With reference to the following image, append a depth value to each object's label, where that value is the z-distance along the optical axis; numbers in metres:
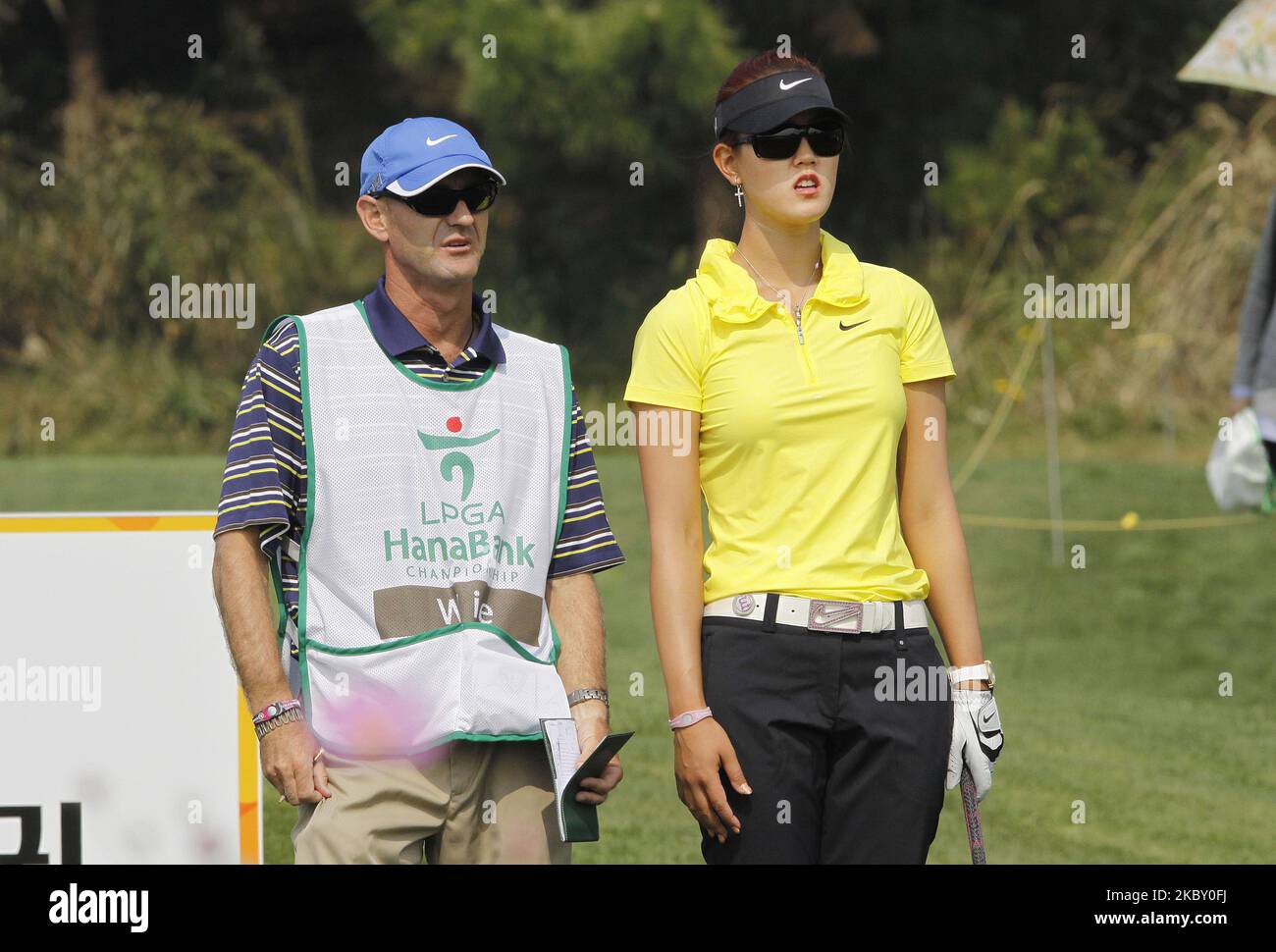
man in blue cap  6.09
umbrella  8.05
